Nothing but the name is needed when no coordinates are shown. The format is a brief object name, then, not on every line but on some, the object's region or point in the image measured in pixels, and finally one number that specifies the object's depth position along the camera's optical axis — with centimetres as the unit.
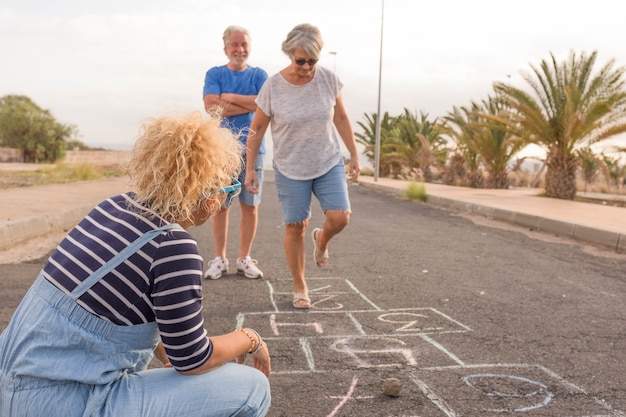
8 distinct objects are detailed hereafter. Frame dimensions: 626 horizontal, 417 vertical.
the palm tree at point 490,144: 1984
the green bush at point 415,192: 1524
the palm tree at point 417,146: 2764
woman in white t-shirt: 428
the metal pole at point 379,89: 2580
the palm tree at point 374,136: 3356
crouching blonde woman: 179
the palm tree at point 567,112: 1448
